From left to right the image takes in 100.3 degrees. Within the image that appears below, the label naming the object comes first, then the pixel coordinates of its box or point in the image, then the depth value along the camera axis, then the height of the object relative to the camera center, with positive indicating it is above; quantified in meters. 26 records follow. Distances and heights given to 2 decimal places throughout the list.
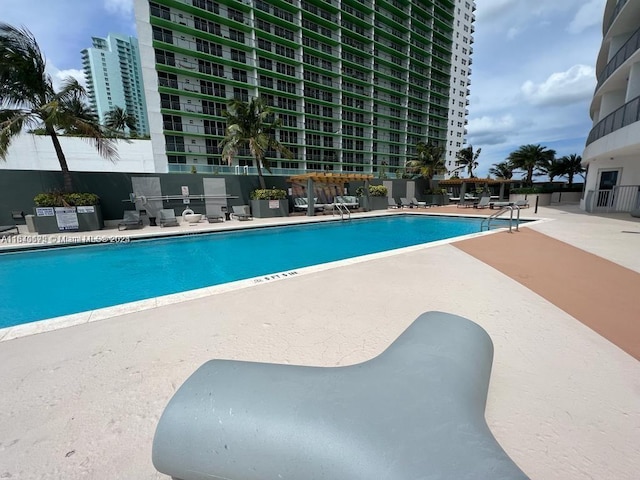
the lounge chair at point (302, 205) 18.49 -0.96
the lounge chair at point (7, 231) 10.48 -1.36
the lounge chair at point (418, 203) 22.84 -1.20
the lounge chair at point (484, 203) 20.72 -1.16
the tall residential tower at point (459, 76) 58.50 +24.97
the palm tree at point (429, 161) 25.38 +2.62
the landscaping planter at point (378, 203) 20.62 -1.02
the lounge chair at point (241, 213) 15.88 -1.23
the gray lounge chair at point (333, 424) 1.12 -1.10
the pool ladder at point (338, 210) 17.91 -1.31
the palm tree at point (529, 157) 31.03 +3.42
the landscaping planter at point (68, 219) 11.09 -1.00
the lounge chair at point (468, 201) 22.91 -1.25
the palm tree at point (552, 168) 34.02 +2.35
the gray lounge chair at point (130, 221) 12.71 -1.26
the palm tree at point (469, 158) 35.25 +3.93
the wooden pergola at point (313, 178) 16.66 +0.81
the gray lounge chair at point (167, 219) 13.64 -1.26
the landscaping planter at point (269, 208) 16.58 -1.00
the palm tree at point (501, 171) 39.34 +2.36
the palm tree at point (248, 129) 16.45 +3.89
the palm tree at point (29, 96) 10.21 +4.12
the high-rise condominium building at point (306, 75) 31.22 +16.73
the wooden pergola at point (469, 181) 22.53 +0.59
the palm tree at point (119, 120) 46.16 +13.07
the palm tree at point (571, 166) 33.94 +2.51
